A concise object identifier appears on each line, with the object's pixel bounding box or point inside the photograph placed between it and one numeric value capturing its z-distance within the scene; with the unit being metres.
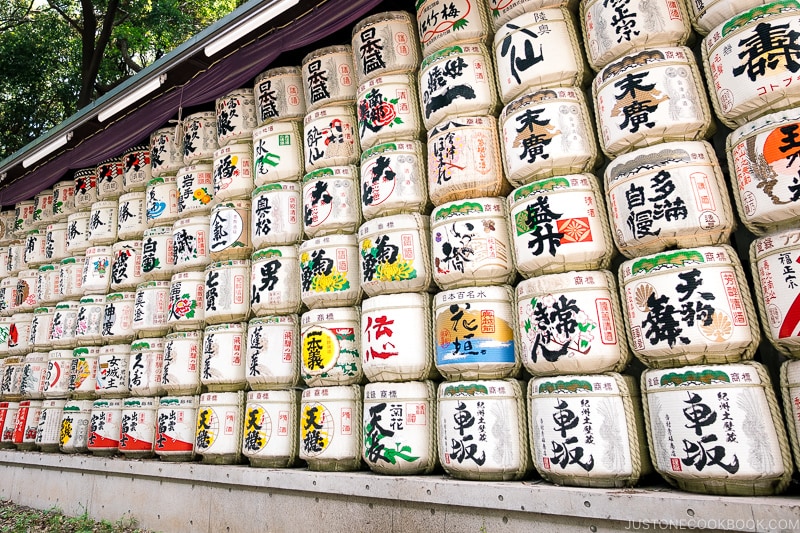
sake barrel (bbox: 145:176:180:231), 5.21
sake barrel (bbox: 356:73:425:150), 3.81
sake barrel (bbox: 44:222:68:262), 6.42
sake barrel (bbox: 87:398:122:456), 4.97
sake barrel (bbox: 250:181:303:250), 4.25
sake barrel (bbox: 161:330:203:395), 4.51
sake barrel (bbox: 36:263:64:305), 6.26
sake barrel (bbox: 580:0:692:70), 2.95
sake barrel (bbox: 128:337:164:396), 4.81
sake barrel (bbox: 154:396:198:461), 4.41
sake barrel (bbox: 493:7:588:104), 3.25
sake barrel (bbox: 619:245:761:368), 2.48
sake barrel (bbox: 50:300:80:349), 5.79
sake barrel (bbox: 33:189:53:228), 6.76
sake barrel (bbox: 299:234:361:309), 3.83
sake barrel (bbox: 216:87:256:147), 4.78
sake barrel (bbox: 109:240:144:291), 5.36
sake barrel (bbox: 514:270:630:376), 2.78
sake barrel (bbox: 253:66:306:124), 4.55
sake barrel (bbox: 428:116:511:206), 3.39
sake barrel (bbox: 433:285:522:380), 3.10
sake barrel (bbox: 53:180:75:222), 6.50
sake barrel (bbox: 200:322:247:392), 4.25
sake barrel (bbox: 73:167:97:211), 6.21
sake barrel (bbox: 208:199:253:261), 4.50
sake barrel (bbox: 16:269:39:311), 6.63
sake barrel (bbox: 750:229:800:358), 2.34
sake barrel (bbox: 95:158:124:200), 5.94
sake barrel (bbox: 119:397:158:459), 4.70
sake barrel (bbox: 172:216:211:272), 4.77
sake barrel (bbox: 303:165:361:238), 3.96
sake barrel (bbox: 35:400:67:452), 5.53
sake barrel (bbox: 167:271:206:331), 4.66
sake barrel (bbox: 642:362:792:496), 2.30
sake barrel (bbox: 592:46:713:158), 2.79
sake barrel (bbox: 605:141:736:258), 2.62
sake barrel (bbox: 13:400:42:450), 5.85
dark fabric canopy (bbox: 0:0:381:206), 4.21
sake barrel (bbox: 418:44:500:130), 3.53
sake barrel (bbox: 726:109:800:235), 2.39
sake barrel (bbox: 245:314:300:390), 3.99
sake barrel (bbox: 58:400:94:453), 5.23
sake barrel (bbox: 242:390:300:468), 3.85
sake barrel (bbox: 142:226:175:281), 5.07
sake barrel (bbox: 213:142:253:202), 4.62
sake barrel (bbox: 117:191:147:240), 5.52
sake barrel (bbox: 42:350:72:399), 5.63
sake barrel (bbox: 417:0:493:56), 3.67
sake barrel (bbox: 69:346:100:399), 5.36
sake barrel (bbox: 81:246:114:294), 5.57
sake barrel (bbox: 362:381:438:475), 3.23
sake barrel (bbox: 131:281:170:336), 4.96
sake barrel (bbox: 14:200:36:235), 7.08
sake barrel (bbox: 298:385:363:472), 3.55
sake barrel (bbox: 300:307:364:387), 3.68
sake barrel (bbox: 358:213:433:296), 3.49
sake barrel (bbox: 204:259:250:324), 4.36
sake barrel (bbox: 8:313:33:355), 6.54
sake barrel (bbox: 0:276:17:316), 6.90
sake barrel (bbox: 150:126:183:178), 5.34
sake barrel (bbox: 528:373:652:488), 2.61
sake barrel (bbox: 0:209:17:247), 7.41
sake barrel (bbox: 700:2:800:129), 2.49
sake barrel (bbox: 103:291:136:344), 5.24
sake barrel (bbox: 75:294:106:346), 5.46
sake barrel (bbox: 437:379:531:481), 2.93
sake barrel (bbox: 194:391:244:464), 4.11
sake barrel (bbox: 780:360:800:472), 2.31
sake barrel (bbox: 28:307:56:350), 6.11
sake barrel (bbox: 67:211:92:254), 6.03
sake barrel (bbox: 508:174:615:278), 2.93
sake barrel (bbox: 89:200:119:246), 5.73
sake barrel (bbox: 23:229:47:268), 6.70
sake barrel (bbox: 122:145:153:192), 5.69
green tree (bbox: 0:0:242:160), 9.64
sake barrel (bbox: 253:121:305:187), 4.40
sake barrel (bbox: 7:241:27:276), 7.08
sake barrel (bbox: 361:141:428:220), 3.64
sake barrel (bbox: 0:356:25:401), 6.29
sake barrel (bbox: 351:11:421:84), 3.98
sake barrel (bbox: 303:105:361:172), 4.16
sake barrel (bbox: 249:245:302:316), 4.10
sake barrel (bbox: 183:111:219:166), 5.06
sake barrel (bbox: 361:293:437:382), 3.37
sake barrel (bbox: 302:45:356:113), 4.29
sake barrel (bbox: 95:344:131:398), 5.08
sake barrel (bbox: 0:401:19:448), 6.17
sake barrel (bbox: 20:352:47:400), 5.96
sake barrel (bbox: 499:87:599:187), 3.09
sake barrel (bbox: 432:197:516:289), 3.23
